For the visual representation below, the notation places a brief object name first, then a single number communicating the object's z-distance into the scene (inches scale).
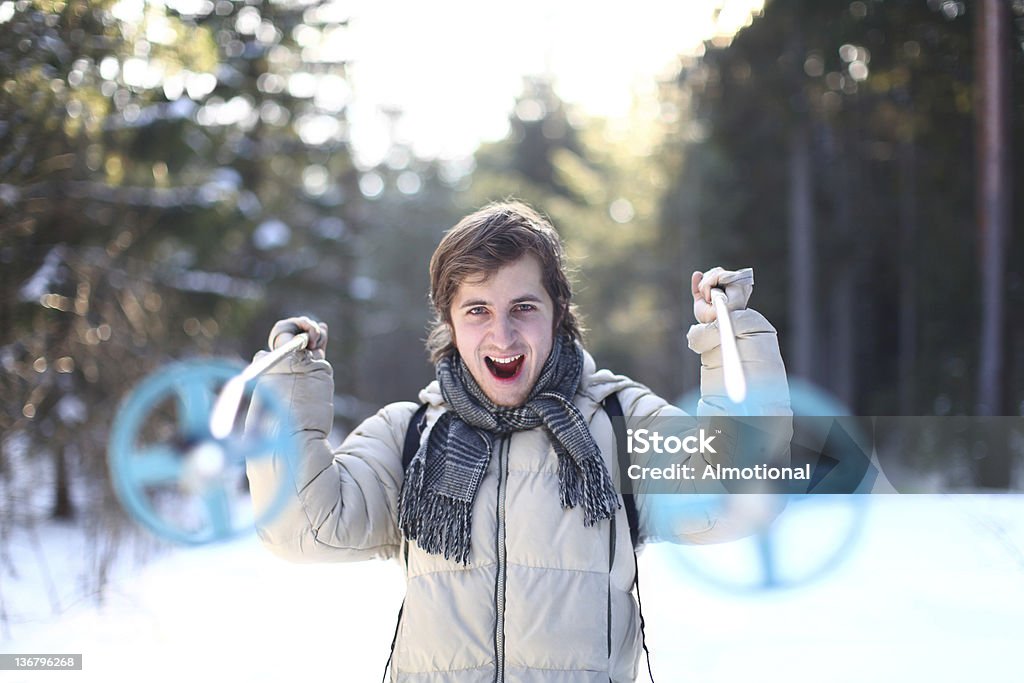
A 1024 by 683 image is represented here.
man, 97.9
